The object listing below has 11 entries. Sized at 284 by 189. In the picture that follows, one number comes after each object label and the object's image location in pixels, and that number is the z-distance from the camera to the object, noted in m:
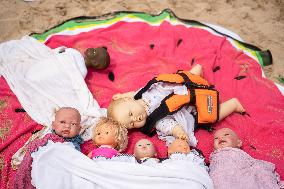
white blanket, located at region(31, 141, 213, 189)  2.08
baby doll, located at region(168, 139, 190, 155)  2.34
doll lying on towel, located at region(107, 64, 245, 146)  2.56
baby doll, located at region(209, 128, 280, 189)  2.17
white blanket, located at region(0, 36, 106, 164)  2.66
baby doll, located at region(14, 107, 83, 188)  2.19
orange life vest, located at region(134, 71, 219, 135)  2.62
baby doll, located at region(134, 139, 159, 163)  2.37
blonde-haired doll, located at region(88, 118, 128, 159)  2.35
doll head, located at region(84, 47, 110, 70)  2.94
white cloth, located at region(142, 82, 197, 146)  2.60
